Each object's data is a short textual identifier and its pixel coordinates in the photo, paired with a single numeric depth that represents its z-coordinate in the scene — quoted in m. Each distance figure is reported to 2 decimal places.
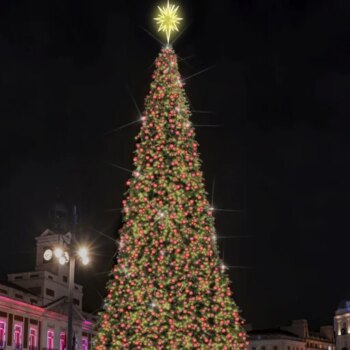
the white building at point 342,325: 126.31
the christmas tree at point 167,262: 21.34
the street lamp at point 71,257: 21.56
